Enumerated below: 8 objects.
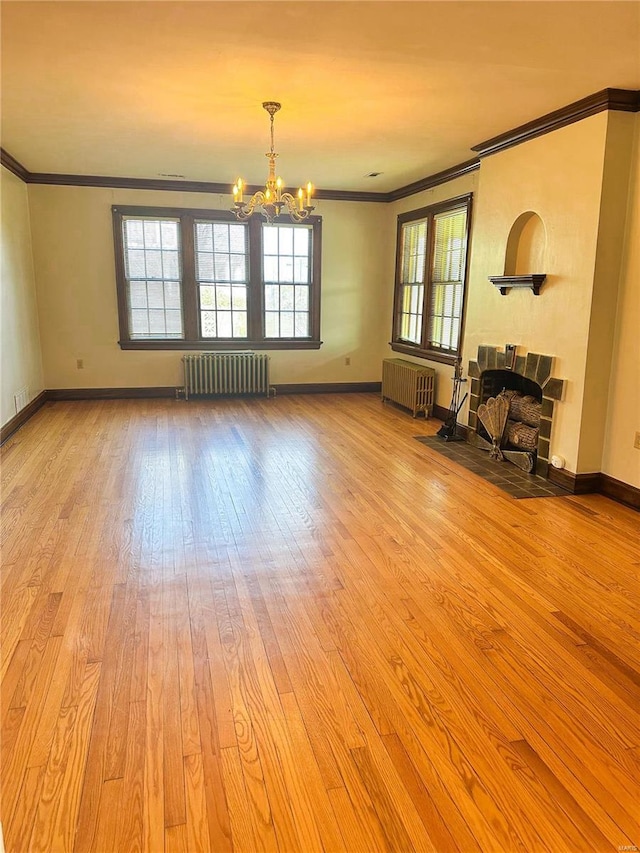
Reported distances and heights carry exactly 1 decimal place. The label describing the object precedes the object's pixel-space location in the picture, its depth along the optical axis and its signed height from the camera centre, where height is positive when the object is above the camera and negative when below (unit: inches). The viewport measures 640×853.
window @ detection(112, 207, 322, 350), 302.4 +14.9
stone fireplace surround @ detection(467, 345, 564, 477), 182.1 -20.3
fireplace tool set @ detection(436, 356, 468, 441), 237.7 -42.5
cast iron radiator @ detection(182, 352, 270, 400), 312.2 -35.2
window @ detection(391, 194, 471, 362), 254.7 +15.4
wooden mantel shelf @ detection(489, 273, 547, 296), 182.9 +10.3
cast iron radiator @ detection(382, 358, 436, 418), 277.0 -36.1
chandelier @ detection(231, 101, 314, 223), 169.0 +34.2
